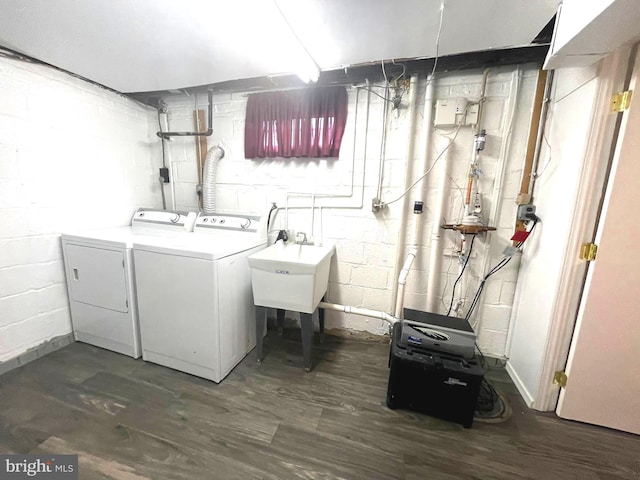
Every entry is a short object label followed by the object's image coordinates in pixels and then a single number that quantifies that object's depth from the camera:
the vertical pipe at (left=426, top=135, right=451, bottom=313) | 1.80
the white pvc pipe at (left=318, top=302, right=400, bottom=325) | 1.99
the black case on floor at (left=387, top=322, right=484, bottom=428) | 1.32
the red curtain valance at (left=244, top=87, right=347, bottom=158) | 1.95
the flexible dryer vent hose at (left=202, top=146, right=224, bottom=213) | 2.24
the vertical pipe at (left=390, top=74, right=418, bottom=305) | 1.78
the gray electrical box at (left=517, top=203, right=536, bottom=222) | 1.63
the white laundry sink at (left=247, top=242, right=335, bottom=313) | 1.59
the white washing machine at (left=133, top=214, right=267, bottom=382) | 1.51
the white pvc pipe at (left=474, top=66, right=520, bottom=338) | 1.64
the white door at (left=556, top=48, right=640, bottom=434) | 1.16
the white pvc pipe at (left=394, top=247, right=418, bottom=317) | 1.77
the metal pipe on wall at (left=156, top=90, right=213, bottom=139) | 2.14
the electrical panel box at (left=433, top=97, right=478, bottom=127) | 1.69
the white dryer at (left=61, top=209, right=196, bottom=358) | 1.71
